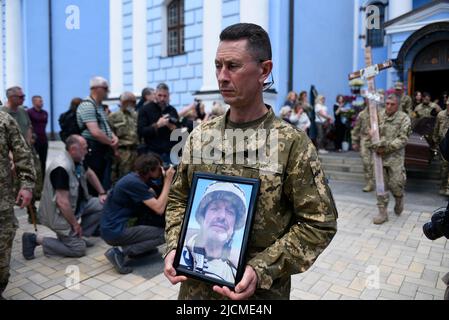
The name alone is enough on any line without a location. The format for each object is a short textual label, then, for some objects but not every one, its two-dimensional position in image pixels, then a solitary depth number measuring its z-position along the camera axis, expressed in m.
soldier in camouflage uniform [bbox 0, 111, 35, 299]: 2.90
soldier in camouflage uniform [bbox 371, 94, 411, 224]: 5.30
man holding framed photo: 1.43
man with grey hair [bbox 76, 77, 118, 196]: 4.86
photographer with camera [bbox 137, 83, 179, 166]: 5.26
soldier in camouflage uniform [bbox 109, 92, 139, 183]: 6.09
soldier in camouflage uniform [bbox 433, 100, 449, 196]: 6.51
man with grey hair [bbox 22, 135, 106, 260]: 3.96
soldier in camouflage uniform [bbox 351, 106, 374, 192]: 6.92
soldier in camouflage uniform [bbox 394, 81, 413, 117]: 8.72
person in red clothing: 6.98
